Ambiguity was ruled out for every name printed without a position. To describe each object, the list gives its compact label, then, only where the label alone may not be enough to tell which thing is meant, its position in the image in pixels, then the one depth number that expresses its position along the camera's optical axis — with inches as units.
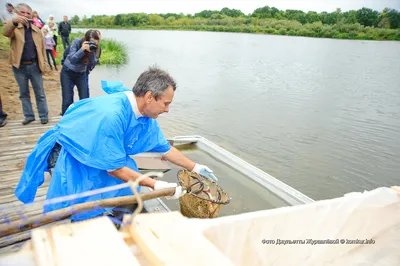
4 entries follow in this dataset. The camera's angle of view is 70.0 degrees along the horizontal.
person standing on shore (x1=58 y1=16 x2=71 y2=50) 472.7
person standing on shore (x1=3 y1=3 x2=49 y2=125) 172.2
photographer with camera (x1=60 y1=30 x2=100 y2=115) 181.3
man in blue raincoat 71.2
